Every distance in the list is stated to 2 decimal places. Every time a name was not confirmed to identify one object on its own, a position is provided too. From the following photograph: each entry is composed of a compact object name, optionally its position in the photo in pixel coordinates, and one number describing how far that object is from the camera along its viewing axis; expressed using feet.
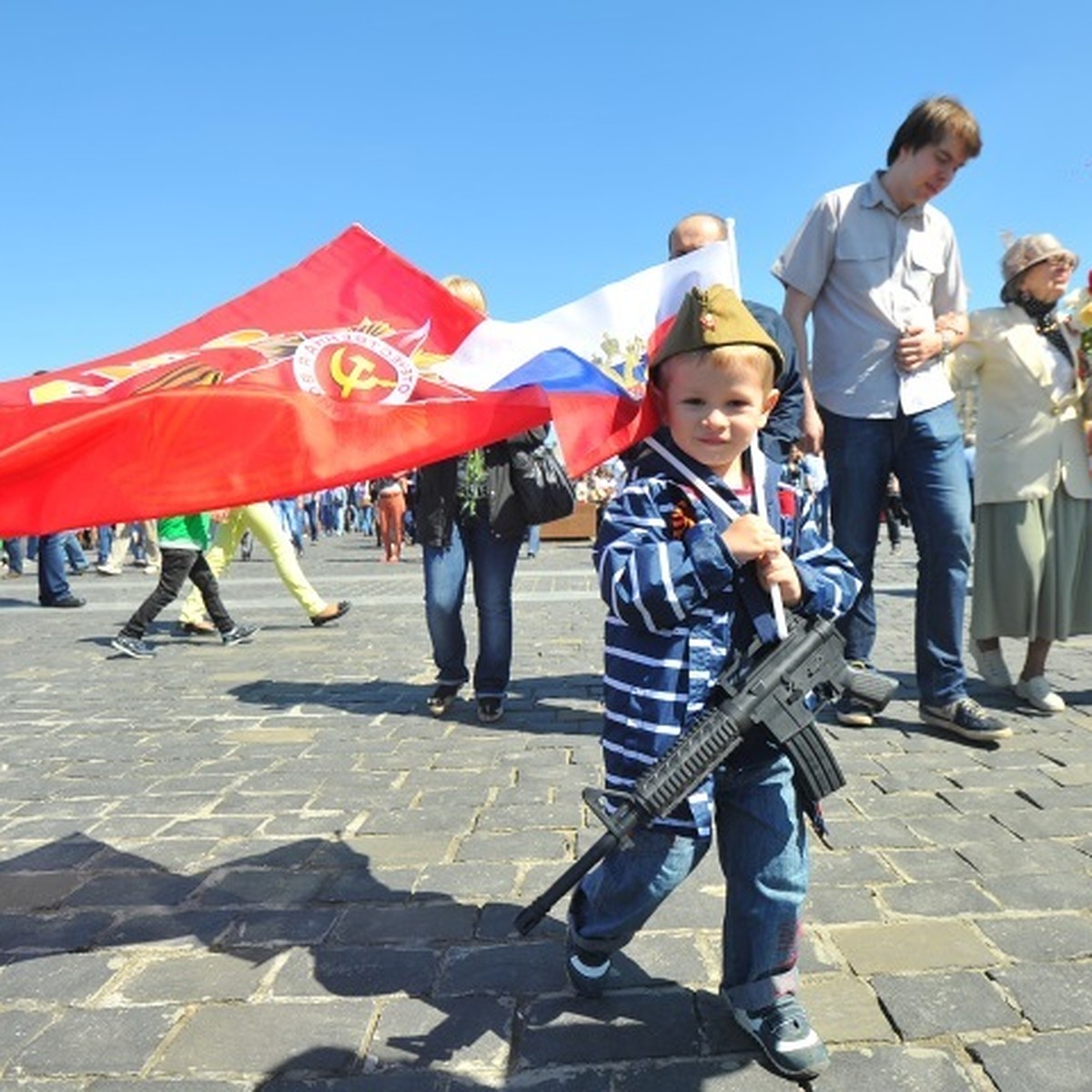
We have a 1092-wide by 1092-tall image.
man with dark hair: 14.28
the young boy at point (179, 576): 25.39
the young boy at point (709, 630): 6.58
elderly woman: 15.84
